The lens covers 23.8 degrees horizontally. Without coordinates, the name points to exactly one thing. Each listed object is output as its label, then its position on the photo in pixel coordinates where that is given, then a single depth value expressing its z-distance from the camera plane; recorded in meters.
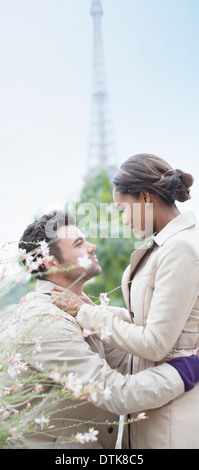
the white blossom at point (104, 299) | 1.47
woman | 1.31
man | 1.28
